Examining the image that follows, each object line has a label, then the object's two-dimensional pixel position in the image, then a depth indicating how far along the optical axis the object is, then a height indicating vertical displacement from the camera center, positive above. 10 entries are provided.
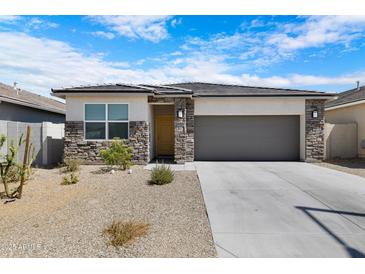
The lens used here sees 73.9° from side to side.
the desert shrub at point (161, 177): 7.63 -1.35
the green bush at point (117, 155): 9.88 -0.88
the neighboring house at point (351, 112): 13.57 +1.45
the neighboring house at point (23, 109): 11.67 +1.44
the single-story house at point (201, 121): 11.42 +0.69
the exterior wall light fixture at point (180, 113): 12.06 +1.06
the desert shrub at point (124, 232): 3.77 -1.64
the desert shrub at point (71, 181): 7.75 -1.52
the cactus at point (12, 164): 6.12 -0.92
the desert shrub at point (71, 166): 9.88 -1.32
